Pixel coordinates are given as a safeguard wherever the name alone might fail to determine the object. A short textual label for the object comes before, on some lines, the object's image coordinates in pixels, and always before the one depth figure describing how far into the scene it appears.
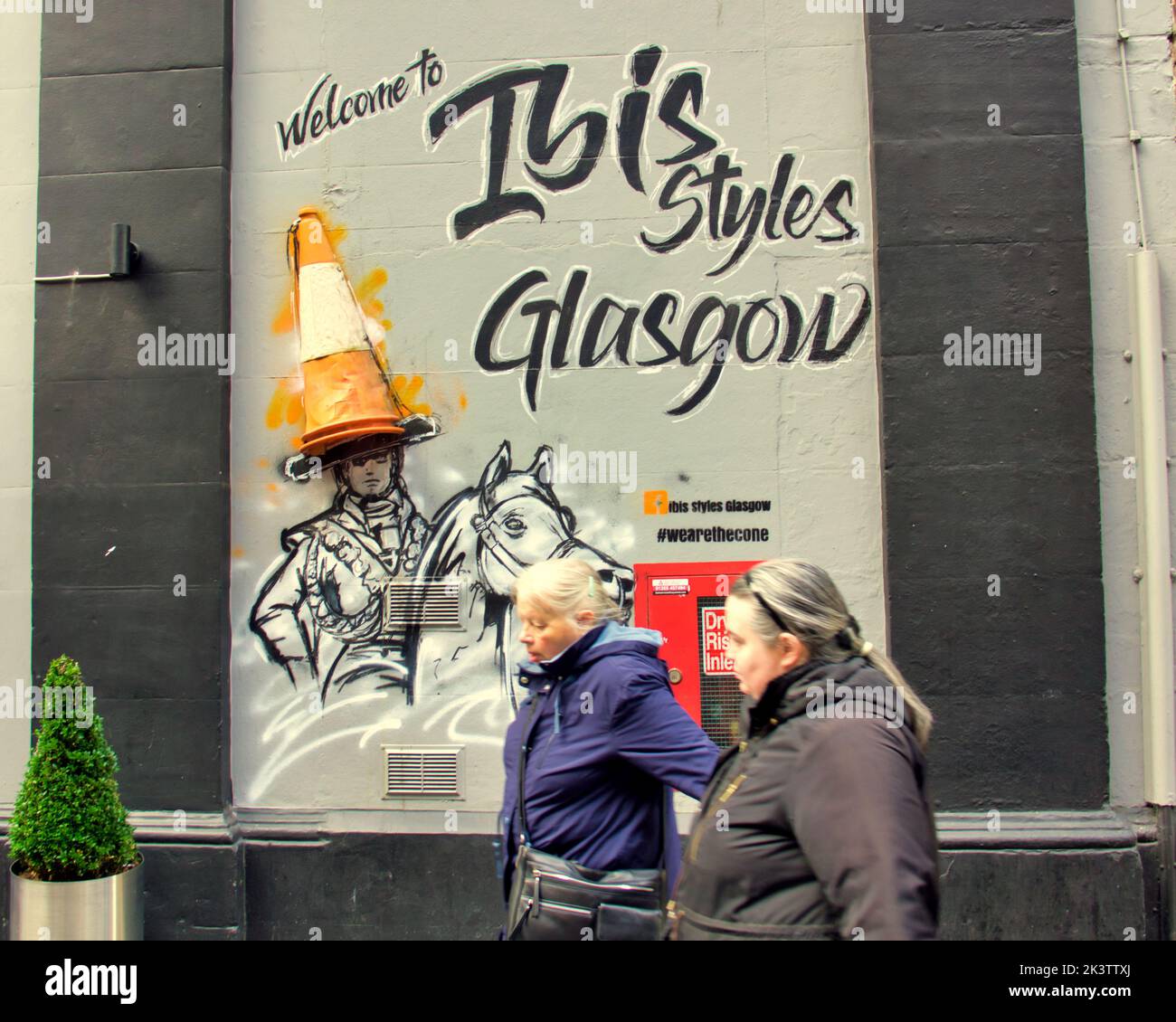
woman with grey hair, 2.07
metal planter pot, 4.67
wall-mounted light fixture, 5.82
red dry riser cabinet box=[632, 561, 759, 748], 5.70
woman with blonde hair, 2.89
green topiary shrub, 4.74
